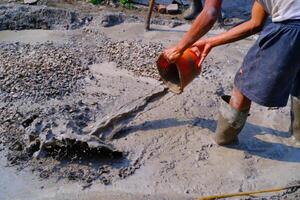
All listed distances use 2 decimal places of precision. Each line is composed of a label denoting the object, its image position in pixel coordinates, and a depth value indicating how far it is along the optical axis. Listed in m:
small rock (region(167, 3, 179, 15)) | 6.71
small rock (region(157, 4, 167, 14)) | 6.72
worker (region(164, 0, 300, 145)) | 3.32
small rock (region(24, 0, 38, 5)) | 6.44
